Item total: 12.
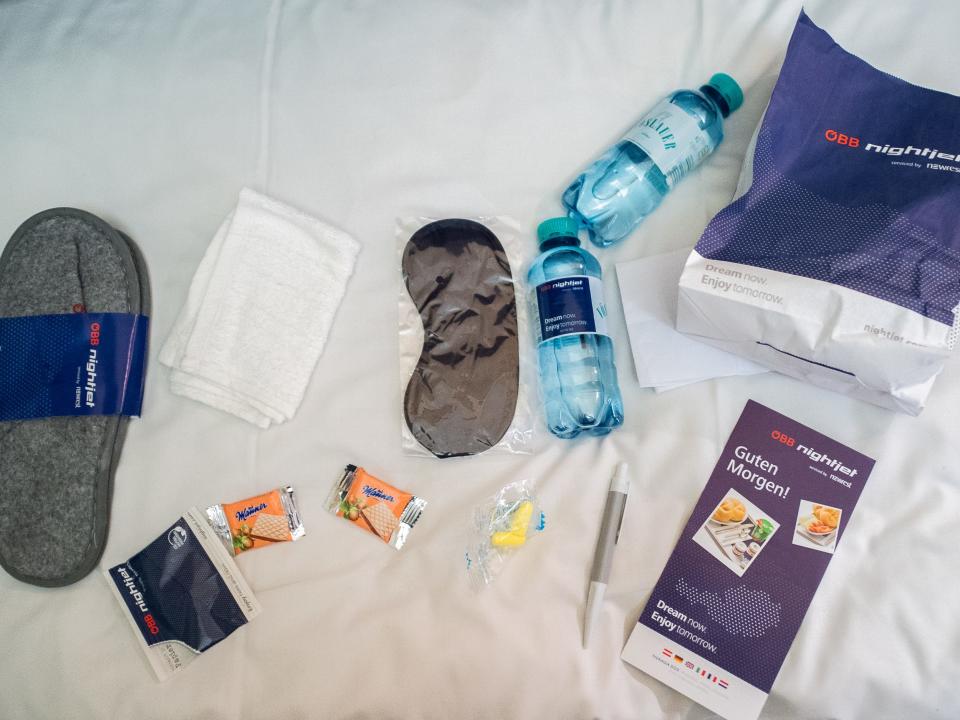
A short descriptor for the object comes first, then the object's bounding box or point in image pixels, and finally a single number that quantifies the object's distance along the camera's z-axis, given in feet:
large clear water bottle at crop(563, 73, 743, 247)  2.88
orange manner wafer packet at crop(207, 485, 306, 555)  2.72
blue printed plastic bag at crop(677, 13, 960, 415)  2.29
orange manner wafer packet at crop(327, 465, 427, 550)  2.69
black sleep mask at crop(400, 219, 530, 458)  2.82
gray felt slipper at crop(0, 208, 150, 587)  2.74
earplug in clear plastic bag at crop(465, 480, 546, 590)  2.63
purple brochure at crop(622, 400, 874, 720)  2.48
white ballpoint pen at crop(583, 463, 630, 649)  2.55
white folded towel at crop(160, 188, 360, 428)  2.85
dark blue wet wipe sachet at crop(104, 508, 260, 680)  2.63
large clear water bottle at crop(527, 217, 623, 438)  2.70
